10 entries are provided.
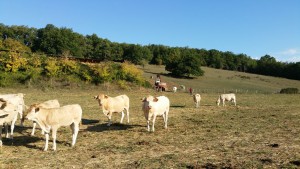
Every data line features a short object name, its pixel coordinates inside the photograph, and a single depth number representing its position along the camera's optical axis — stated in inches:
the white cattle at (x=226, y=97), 1331.1
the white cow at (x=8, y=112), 550.0
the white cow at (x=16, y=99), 639.8
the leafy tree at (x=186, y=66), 3870.6
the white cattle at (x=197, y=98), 1269.7
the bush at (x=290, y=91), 2796.8
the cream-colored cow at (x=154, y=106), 682.2
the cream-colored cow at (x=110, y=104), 759.1
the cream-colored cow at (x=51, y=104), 654.5
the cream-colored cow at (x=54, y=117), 521.0
